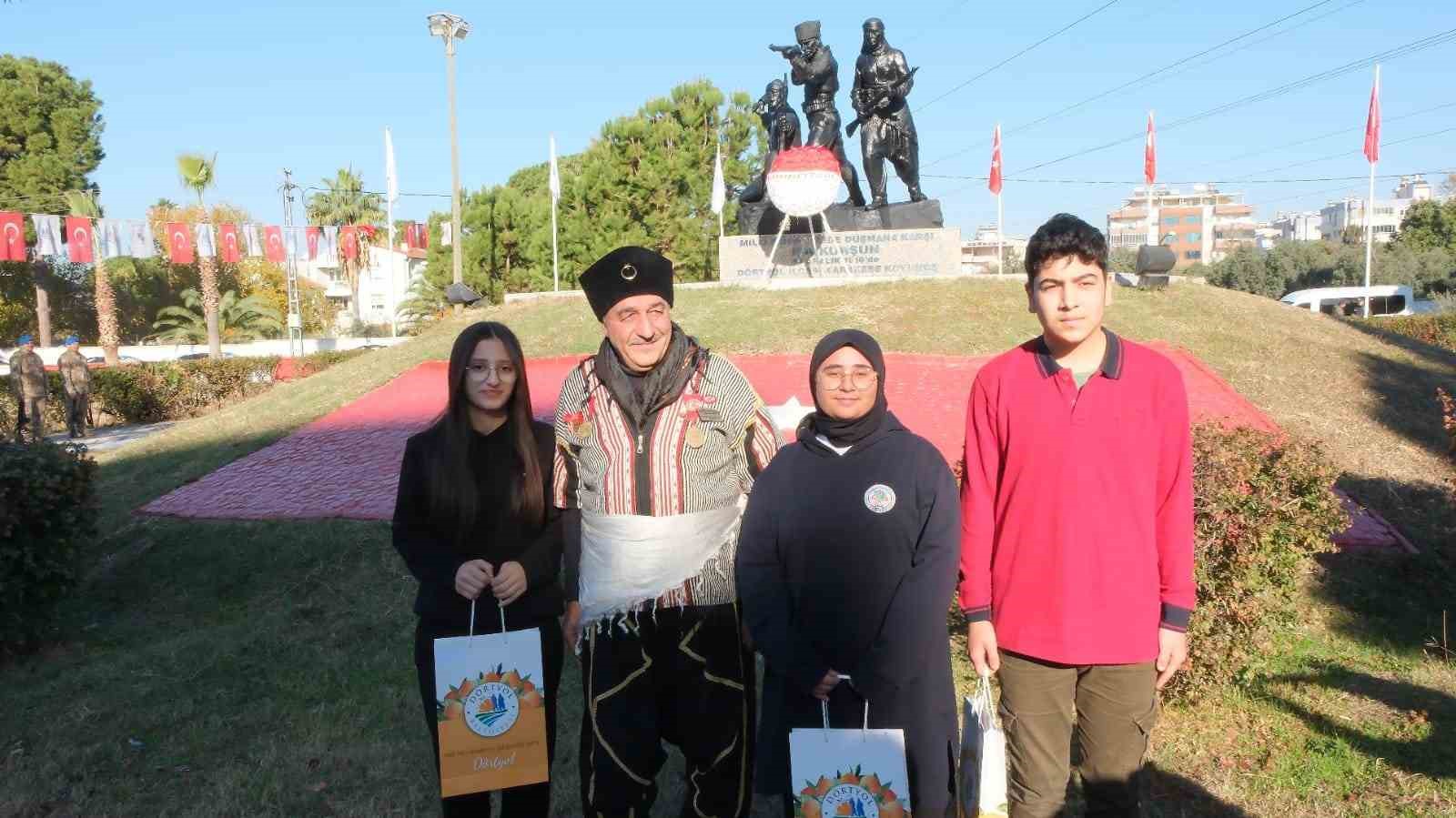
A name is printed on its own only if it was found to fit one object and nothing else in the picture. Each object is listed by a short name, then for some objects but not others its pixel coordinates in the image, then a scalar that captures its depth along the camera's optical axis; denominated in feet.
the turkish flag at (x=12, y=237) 64.03
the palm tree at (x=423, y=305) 108.47
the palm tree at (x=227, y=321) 121.70
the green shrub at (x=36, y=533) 17.02
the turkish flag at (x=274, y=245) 77.00
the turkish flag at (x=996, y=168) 65.90
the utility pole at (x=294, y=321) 105.40
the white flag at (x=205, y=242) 71.05
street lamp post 75.51
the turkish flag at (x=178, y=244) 67.92
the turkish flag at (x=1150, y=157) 65.92
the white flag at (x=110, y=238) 65.98
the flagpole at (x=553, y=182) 67.87
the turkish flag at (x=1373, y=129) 66.49
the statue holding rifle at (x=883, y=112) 44.16
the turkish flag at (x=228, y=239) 73.56
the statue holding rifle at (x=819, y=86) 46.06
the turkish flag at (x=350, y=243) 100.83
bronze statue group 44.24
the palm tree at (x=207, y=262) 100.27
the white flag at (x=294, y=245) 78.59
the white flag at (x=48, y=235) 65.00
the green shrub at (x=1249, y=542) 12.46
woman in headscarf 7.49
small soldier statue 47.73
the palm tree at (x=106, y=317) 96.43
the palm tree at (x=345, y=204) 161.79
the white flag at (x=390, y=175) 87.25
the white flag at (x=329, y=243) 82.94
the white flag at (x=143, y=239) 66.69
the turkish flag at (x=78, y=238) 64.23
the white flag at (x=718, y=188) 64.49
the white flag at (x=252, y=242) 75.10
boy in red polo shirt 7.45
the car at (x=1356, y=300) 96.33
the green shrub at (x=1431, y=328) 59.03
